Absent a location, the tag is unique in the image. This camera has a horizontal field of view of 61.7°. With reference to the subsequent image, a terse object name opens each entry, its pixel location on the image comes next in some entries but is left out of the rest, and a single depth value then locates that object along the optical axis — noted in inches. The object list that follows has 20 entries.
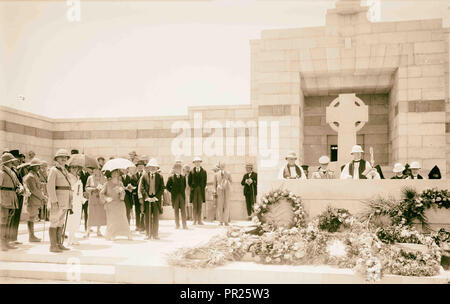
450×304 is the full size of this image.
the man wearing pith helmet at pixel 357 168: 365.4
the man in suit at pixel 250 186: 579.8
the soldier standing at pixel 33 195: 378.0
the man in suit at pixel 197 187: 529.7
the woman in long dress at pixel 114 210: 390.0
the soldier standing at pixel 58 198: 322.3
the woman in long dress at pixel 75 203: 360.5
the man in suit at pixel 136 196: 464.8
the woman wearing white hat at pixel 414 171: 420.3
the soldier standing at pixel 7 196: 340.5
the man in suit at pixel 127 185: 463.2
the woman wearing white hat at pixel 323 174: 424.2
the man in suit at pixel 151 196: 402.6
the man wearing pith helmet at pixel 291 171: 370.9
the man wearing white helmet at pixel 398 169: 446.3
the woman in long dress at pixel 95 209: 413.4
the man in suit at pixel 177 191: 484.1
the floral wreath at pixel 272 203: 306.7
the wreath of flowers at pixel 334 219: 300.8
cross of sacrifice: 415.2
